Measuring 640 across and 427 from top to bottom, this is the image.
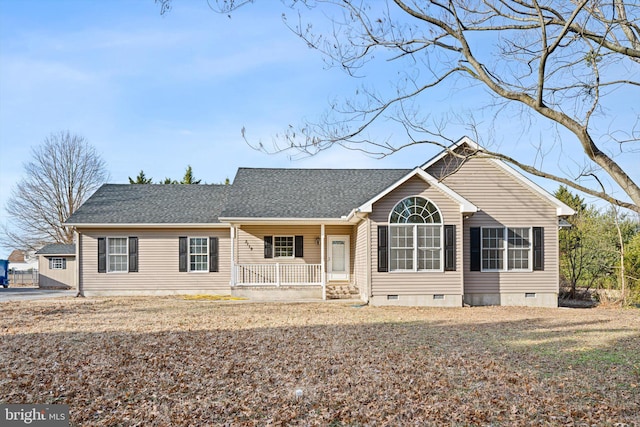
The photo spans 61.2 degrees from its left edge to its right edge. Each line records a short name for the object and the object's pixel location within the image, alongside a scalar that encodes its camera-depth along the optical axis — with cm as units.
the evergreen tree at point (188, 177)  4069
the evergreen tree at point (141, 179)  3953
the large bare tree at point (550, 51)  559
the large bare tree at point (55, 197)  3659
